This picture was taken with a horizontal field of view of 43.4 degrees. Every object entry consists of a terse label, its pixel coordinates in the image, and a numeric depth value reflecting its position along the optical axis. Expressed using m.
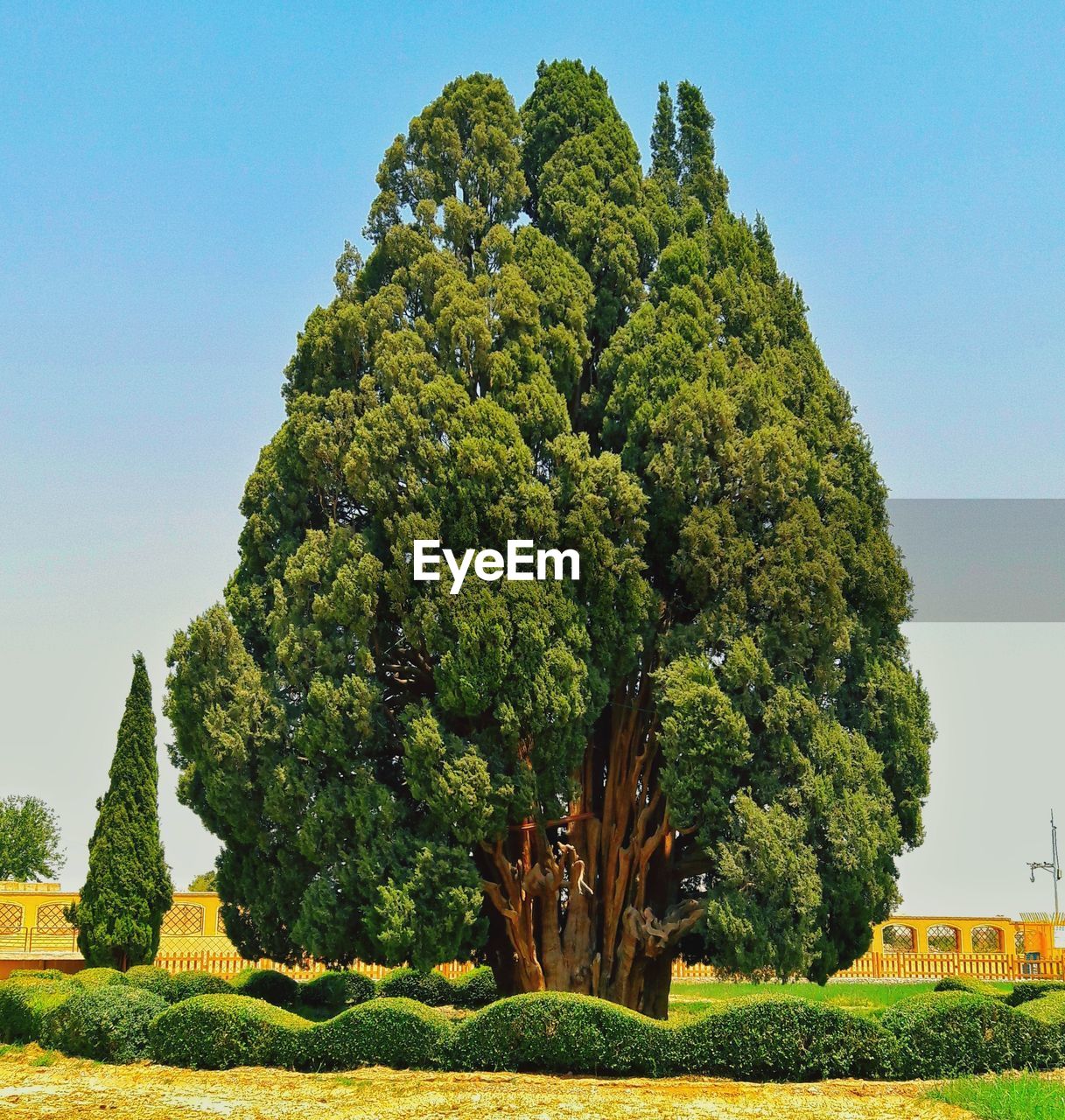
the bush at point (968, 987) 14.71
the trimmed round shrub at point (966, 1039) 11.64
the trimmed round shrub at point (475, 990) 17.88
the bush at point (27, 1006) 13.42
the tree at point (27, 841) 46.44
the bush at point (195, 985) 14.25
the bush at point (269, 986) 15.82
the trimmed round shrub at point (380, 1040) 11.73
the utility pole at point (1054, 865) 42.53
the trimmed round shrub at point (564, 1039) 11.51
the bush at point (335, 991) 16.95
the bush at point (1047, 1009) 12.02
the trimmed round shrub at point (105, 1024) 12.34
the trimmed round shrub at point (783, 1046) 11.50
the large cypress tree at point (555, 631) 14.07
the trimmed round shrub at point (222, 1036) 11.93
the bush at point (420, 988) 17.89
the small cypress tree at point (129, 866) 17.14
